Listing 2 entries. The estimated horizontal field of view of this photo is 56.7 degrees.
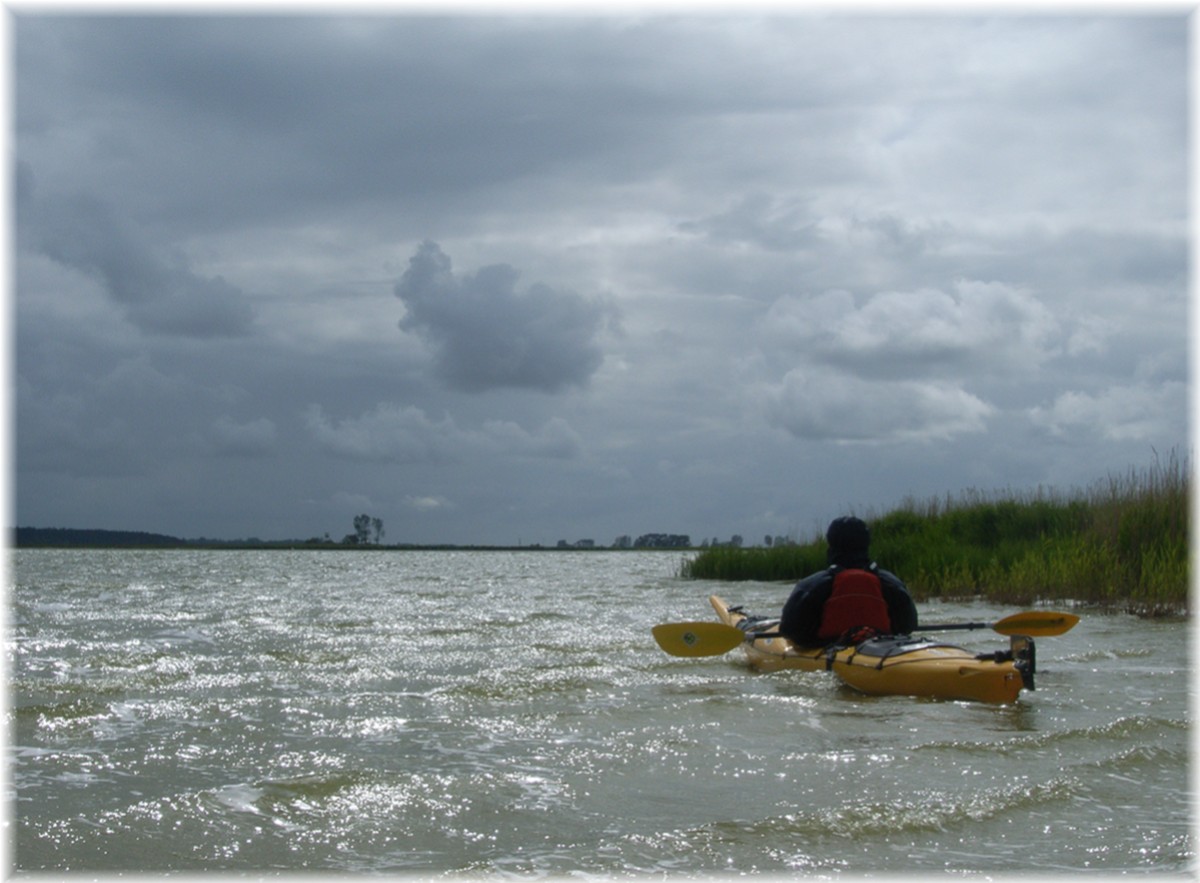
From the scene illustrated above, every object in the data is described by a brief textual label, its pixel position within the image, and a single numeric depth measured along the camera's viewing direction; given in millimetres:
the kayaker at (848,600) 8039
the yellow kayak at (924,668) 6695
